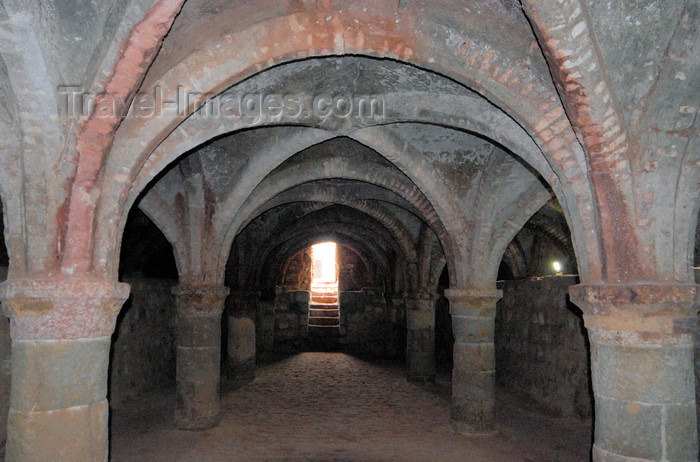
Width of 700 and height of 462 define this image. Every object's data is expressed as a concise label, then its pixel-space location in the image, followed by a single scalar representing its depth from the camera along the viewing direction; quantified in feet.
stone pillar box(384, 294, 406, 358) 47.50
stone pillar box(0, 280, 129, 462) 10.00
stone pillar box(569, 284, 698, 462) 9.78
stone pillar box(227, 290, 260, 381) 37.37
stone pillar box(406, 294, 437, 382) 33.40
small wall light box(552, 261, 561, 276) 37.60
